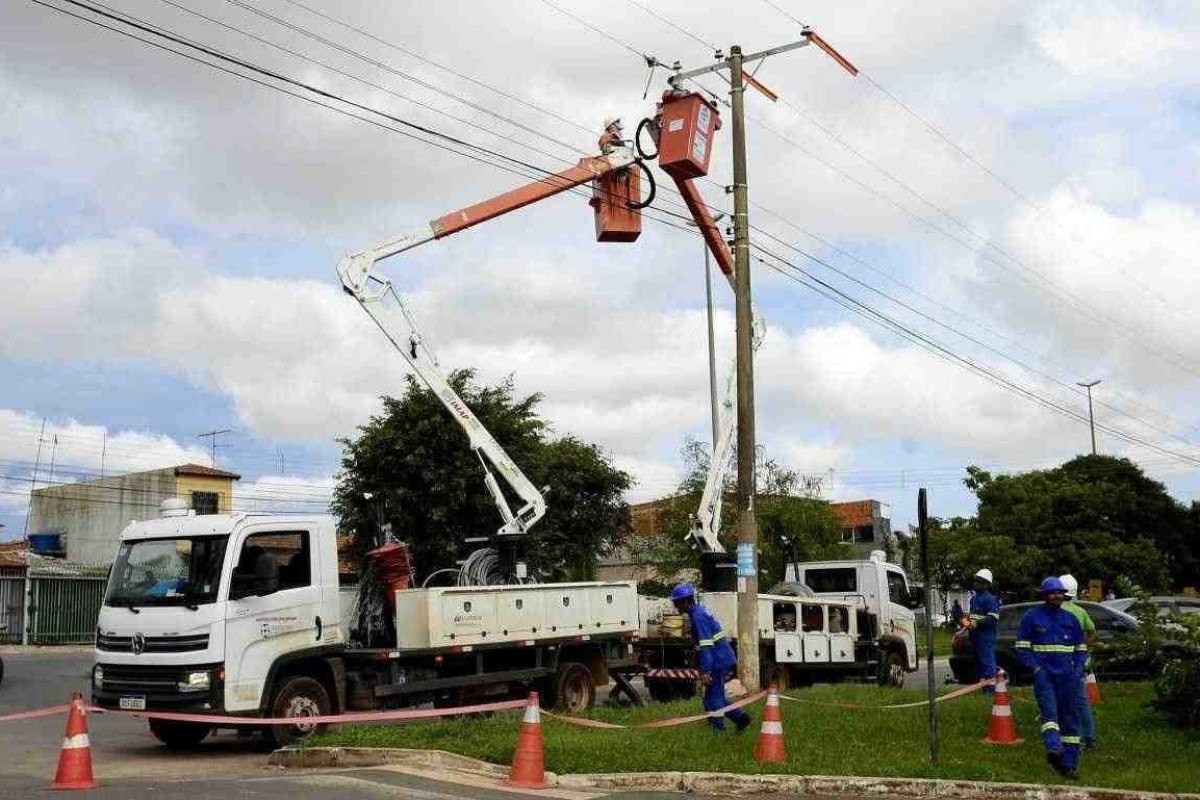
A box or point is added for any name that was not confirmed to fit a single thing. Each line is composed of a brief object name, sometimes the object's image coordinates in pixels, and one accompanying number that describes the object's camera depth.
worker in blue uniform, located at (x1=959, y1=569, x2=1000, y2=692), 16.83
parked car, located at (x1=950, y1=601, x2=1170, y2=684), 18.66
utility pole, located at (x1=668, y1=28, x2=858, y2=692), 16.27
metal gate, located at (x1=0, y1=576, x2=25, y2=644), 37.31
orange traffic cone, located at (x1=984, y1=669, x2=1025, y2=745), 11.99
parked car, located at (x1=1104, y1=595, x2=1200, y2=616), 18.27
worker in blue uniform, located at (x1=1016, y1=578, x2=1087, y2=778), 10.38
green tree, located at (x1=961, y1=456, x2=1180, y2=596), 45.25
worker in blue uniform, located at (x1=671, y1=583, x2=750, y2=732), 12.77
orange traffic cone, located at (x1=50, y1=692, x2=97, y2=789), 9.92
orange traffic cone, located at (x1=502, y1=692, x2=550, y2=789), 10.32
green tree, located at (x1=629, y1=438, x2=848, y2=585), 36.81
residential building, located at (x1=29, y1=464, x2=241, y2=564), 63.47
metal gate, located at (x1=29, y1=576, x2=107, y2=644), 37.81
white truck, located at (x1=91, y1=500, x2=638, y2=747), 12.41
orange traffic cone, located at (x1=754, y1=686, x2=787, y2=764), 11.04
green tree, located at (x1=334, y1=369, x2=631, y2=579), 32.00
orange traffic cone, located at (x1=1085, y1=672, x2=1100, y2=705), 15.21
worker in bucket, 19.14
